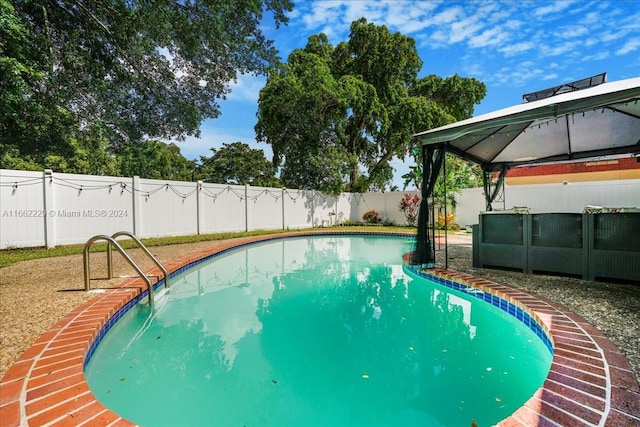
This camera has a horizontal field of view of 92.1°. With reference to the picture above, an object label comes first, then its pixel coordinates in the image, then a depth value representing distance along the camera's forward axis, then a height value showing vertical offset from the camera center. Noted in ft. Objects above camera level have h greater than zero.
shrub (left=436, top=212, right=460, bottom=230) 42.52 -1.71
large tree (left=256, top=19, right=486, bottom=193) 48.67 +17.30
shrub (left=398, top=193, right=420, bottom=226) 46.19 +0.62
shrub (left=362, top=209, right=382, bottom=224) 54.70 -1.14
